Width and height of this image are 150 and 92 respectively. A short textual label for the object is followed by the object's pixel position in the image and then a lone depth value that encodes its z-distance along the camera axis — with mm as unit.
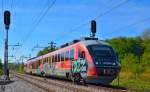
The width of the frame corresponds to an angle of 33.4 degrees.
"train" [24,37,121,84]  17244
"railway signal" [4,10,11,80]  18782
